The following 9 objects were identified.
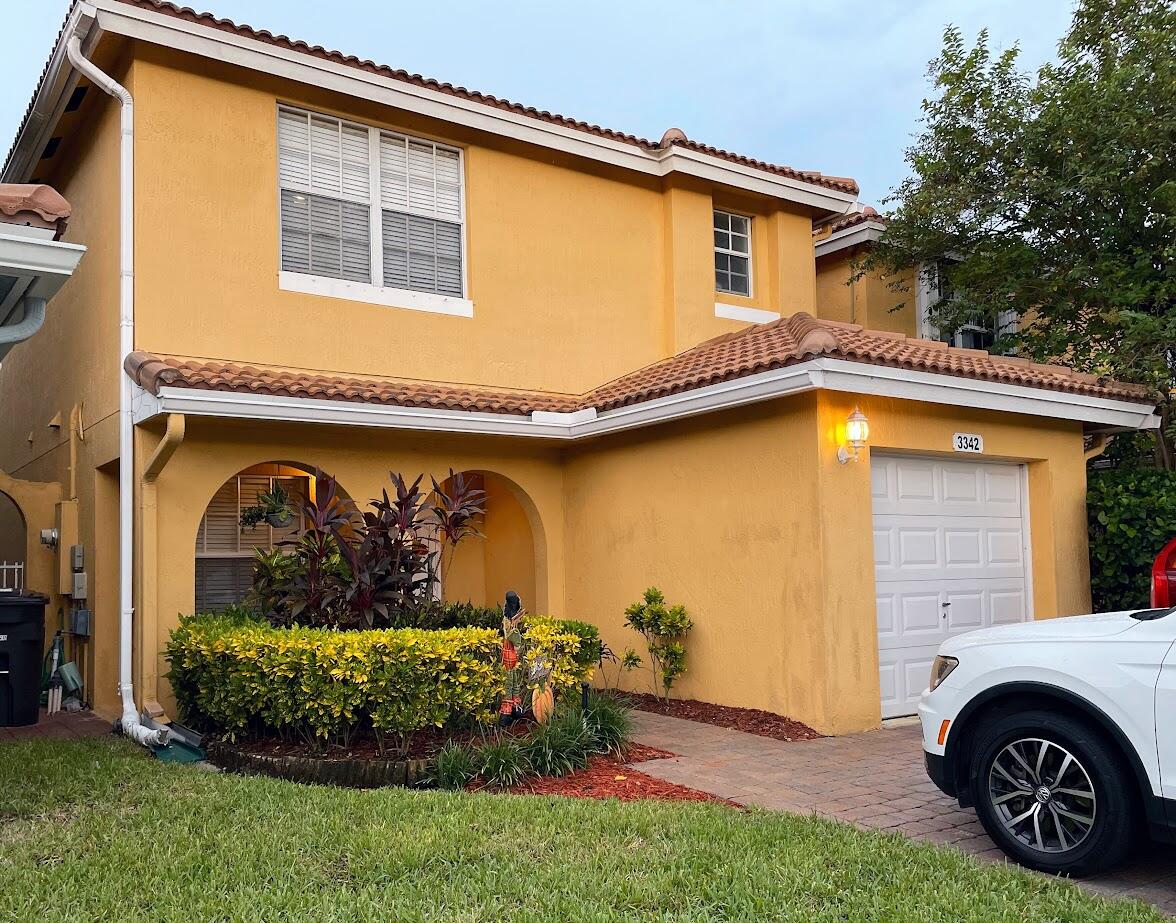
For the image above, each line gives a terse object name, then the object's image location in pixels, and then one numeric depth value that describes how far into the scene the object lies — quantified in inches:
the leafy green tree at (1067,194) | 453.1
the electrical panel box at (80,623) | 403.2
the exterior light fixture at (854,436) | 341.7
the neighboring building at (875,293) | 596.7
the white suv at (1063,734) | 186.9
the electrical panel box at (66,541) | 422.9
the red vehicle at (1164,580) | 319.3
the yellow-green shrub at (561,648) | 309.4
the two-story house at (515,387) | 350.3
